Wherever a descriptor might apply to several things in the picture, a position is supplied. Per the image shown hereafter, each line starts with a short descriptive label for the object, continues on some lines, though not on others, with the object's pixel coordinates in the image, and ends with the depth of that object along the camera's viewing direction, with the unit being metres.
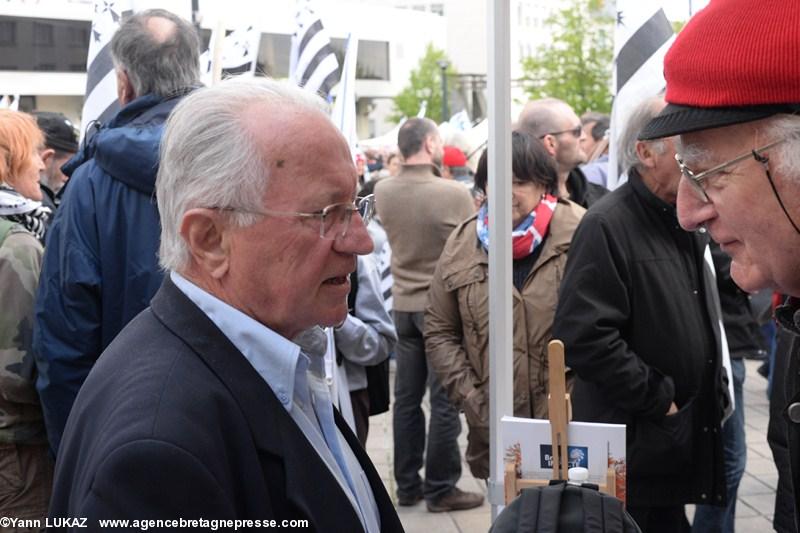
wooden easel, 2.23
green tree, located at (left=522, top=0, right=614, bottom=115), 38.66
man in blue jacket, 3.31
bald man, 5.78
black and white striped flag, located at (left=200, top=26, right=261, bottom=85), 6.11
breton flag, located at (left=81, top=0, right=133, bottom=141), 4.72
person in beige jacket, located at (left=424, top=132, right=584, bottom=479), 4.18
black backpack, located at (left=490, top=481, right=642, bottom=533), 1.49
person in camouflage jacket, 3.38
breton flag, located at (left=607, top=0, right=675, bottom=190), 4.71
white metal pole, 3.12
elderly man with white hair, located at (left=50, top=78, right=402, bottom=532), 1.53
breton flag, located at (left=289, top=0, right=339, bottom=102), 5.44
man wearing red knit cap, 1.69
